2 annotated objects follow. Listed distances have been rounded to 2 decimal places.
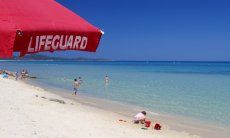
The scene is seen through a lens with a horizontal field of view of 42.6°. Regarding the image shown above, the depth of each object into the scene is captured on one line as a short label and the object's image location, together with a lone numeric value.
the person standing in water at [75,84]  21.82
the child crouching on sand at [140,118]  12.43
